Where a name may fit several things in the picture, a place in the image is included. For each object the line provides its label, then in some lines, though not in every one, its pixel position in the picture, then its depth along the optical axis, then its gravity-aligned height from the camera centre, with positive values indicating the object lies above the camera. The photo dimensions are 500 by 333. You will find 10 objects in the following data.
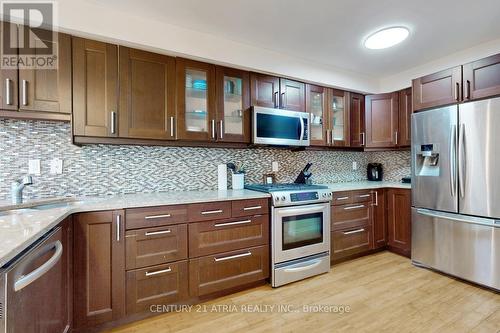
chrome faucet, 1.71 -0.15
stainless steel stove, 2.31 -0.66
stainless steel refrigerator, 2.17 -0.25
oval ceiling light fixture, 2.30 +1.30
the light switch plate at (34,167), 1.94 +0.02
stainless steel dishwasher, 0.86 -0.53
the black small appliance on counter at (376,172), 3.80 -0.09
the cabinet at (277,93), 2.62 +0.86
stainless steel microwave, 2.54 +0.45
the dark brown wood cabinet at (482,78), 2.19 +0.83
